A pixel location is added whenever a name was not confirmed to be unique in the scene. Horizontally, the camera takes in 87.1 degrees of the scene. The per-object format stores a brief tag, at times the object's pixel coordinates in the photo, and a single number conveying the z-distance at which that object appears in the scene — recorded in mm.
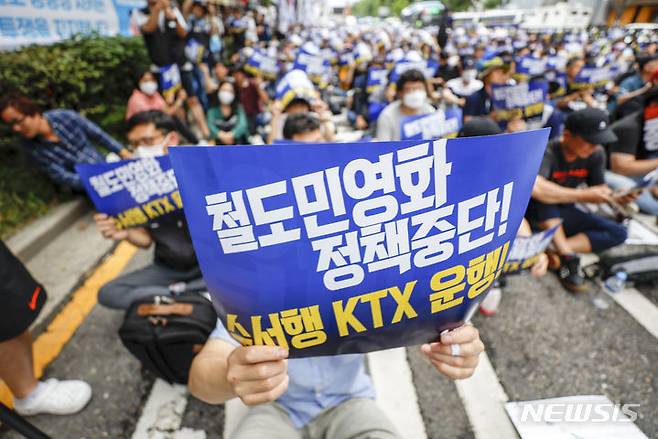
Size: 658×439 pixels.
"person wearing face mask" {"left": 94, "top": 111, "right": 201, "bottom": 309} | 2293
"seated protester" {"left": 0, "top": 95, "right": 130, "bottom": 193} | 2828
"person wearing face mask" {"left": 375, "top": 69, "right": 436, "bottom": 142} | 3681
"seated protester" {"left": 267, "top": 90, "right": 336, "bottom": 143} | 3754
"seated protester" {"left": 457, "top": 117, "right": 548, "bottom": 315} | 2107
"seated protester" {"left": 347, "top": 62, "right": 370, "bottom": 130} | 6648
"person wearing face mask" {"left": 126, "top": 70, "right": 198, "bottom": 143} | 4328
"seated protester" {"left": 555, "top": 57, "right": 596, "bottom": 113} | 5812
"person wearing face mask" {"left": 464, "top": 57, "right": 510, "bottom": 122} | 4375
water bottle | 2721
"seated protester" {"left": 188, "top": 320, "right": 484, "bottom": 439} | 987
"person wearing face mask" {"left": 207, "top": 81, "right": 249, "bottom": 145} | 5078
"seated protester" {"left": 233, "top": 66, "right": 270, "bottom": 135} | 5852
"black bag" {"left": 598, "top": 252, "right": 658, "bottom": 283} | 2721
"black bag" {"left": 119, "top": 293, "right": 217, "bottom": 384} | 1799
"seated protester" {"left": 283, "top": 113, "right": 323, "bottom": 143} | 2557
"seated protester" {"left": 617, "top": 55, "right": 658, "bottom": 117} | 4152
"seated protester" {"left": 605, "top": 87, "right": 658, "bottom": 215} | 3286
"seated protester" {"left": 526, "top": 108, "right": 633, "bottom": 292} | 2643
